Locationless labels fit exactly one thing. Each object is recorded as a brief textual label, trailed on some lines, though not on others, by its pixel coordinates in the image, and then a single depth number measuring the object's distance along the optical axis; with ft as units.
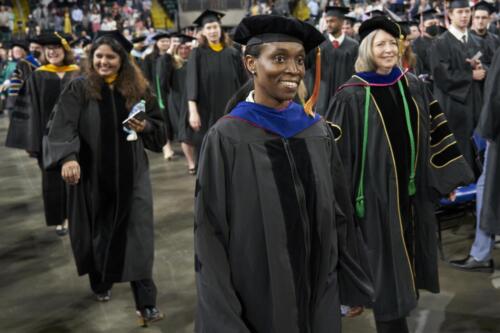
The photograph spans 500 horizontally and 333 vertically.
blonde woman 11.92
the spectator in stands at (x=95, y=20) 88.72
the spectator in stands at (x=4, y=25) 83.71
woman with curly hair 14.02
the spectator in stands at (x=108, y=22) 79.28
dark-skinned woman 7.79
